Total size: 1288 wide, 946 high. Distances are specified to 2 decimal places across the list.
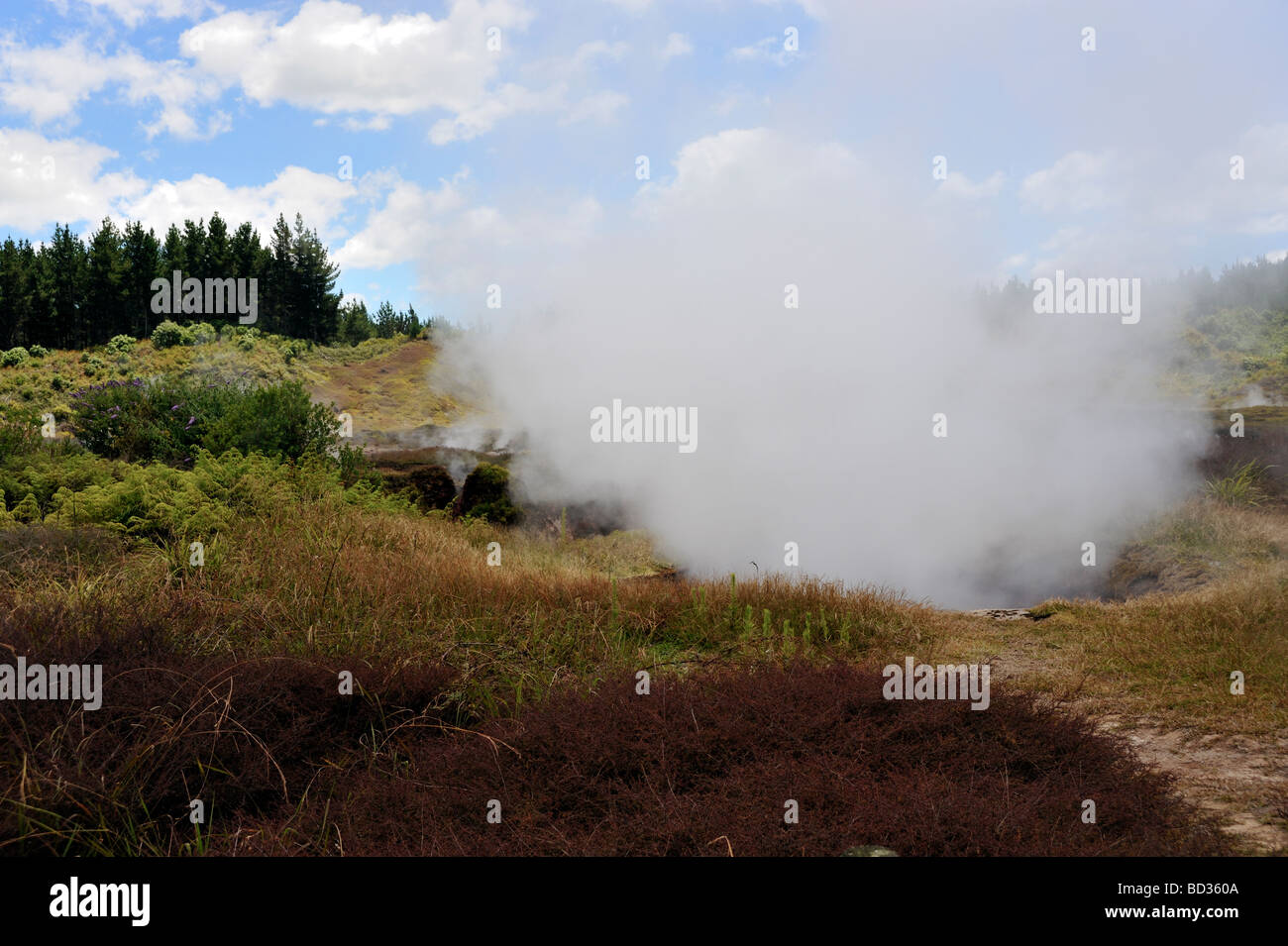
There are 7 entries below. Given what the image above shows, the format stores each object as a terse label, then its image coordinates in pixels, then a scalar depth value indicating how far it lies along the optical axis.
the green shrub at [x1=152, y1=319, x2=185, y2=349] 34.53
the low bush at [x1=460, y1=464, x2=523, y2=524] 12.43
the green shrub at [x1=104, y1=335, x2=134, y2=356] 35.31
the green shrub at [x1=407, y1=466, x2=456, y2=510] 13.10
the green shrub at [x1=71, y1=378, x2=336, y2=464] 12.22
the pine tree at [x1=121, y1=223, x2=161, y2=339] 39.81
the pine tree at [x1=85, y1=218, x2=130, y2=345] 39.47
